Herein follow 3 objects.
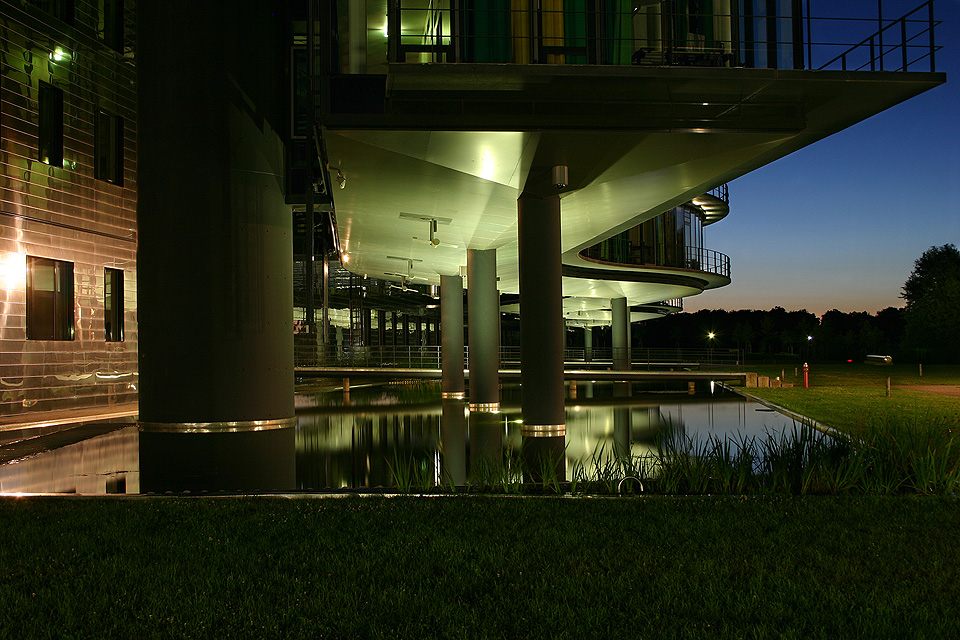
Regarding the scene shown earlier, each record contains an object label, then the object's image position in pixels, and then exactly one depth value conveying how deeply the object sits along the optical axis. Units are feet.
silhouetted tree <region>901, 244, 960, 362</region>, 188.14
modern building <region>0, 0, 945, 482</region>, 38.09
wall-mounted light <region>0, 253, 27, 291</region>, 53.26
